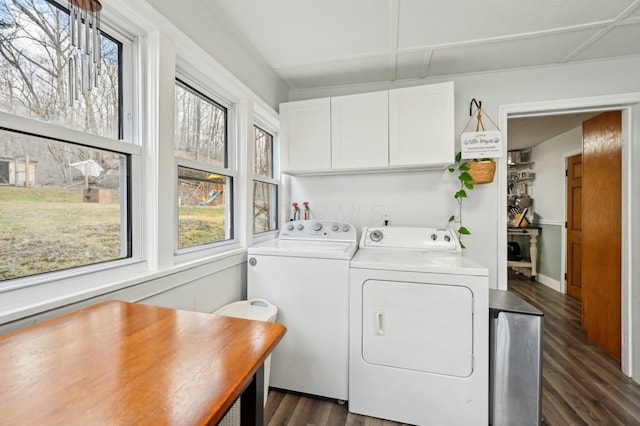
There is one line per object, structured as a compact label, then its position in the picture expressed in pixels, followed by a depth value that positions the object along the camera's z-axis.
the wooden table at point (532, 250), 4.37
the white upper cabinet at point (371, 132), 2.04
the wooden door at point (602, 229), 2.20
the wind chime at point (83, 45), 0.66
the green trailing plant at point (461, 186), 2.14
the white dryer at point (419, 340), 1.45
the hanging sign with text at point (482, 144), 2.07
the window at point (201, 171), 1.53
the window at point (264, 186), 2.31
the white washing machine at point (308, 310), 1.66
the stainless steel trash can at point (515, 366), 1.45
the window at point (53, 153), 0.85
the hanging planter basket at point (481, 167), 2.08
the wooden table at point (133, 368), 0.45
